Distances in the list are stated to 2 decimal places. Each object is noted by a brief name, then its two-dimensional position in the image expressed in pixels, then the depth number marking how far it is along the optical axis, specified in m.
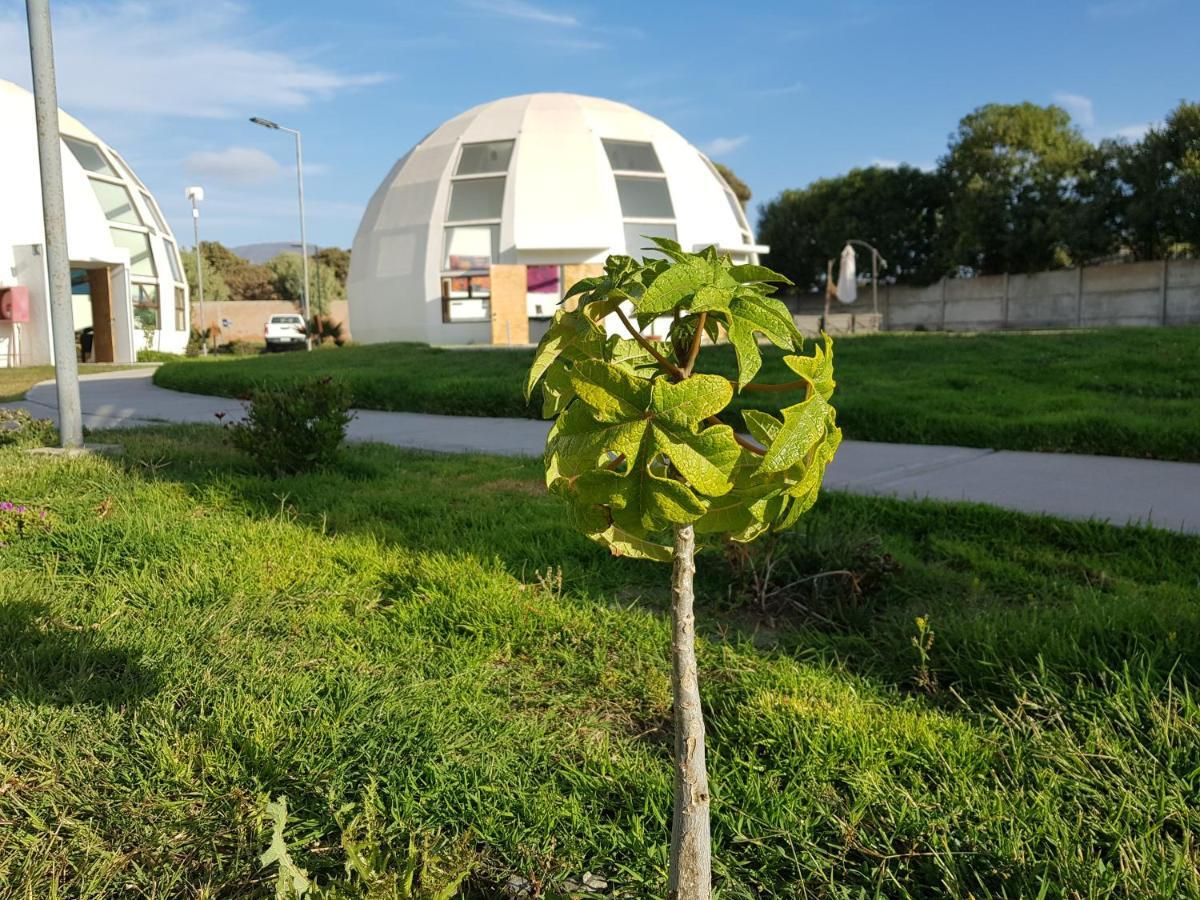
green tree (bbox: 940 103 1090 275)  35.44
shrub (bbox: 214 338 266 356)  30.12
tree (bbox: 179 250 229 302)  54.50
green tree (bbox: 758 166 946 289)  42.09
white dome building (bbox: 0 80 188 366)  24.66
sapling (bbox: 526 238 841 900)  1.07
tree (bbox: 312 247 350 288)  67.88
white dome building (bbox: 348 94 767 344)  27.83
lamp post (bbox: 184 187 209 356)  33.63
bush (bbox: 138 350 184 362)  25.78
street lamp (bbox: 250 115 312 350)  27.84
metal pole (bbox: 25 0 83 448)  5.30
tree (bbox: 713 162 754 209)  53.62
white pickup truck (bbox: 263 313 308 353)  32.88
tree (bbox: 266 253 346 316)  57.66
